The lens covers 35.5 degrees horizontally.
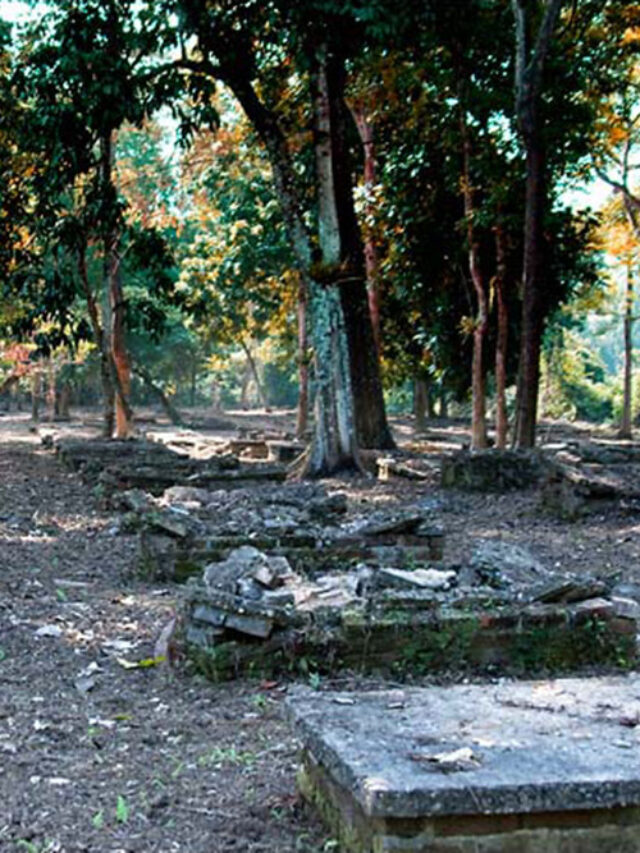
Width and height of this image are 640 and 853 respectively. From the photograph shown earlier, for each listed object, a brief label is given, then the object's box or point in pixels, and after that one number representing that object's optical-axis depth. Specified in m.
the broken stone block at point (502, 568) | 5.78
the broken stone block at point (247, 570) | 5.55
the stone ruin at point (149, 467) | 12.60
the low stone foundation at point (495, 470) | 12.72
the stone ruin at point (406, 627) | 5.02
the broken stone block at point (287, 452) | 18.73
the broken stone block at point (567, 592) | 5.37
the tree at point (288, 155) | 13.35
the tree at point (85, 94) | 12.72
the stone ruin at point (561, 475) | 10.79
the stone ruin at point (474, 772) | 2.79
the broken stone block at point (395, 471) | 14.06
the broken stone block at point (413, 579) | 5.57
